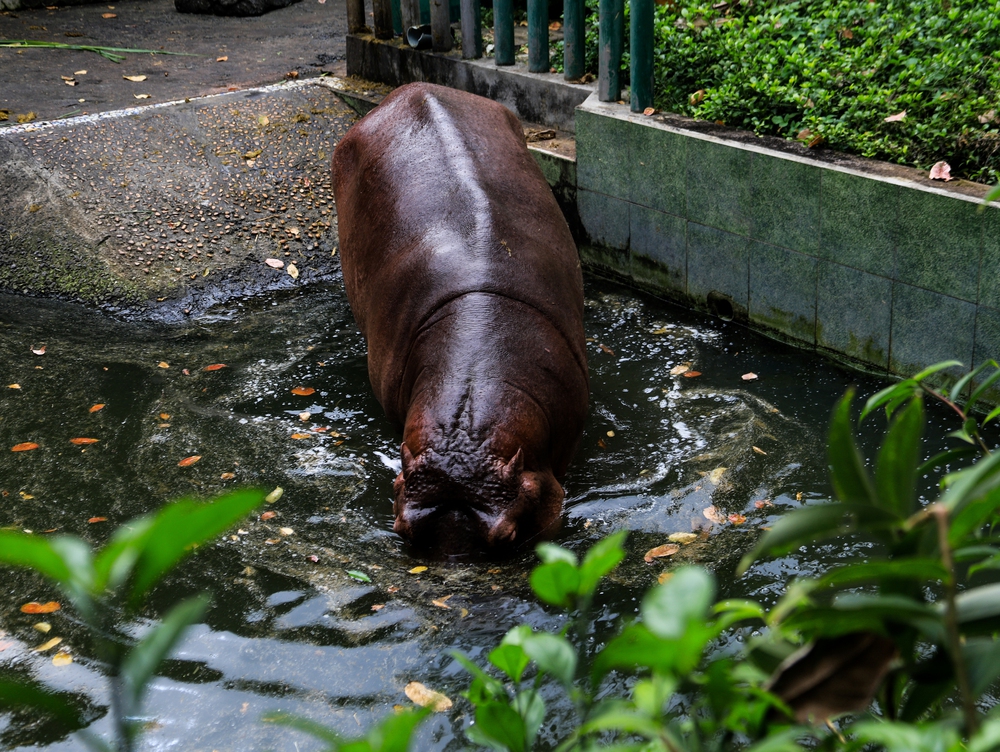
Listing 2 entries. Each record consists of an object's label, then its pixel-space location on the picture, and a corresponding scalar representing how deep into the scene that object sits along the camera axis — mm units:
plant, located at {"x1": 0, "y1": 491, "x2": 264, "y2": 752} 807
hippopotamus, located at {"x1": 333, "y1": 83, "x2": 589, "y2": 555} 4051
